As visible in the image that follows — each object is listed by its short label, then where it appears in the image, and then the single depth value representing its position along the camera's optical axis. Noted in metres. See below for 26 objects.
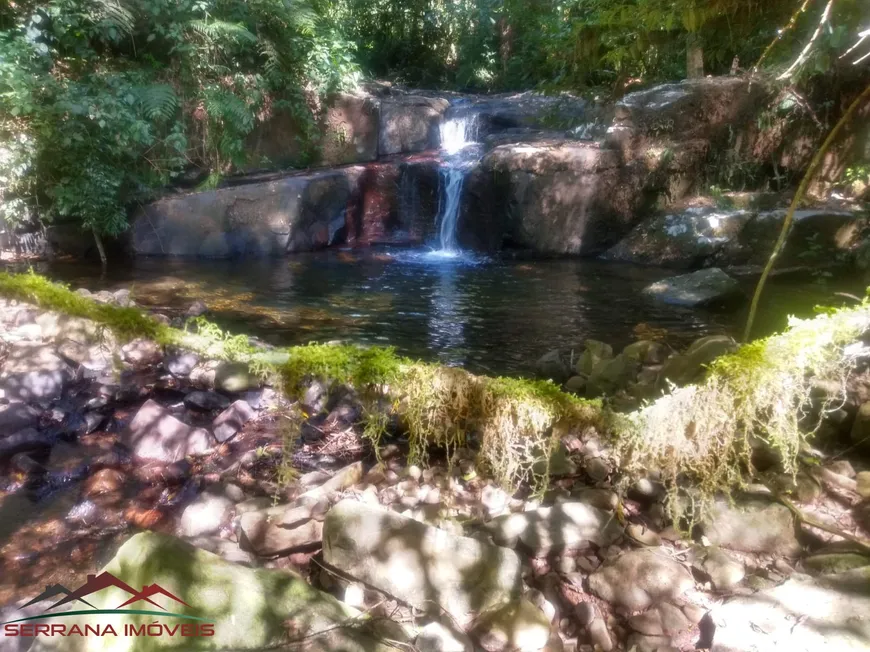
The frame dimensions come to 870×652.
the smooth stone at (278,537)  2.89
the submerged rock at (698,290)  7.78
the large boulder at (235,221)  11.71
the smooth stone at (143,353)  5.25
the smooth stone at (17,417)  4.13
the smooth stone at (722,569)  2.54
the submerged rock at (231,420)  4.18
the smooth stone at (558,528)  2.80
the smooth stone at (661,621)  2.38
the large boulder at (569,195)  11.60
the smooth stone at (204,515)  3.23
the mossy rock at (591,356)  5.09
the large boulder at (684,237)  10.12
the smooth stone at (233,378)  4.78
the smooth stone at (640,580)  2.51
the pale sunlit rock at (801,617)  2.02
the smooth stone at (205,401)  4.56
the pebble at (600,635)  2.39
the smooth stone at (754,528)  2.71
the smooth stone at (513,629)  2.32
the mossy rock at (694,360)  3.87
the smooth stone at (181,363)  5.15
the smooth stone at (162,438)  3.99
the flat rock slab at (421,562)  2.47
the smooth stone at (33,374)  4.63
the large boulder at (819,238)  9.02
